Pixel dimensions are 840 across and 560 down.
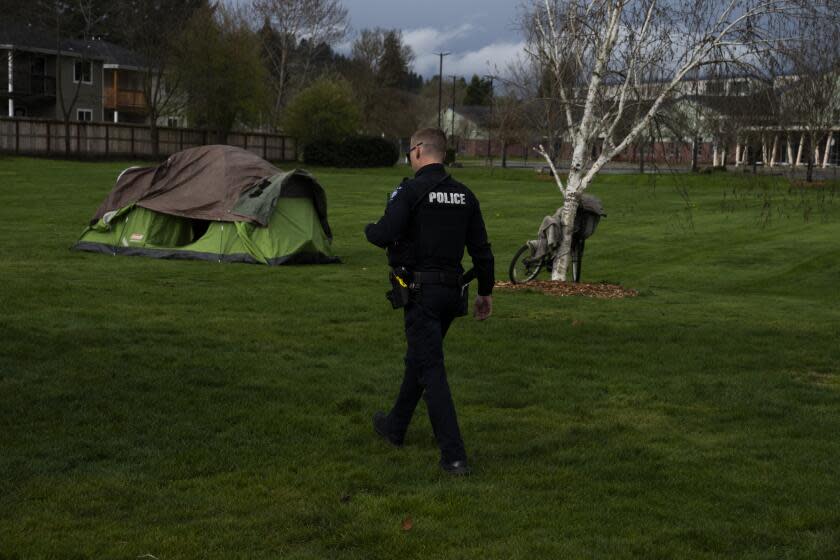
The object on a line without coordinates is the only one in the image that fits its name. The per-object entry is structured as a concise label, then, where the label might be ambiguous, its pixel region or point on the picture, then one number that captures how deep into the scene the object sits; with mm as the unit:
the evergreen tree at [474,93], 138725
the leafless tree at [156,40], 61625
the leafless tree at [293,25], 76875
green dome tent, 18656
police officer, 6445
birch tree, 15336
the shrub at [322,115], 64188
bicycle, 16766
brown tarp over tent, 19109
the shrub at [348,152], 61688
